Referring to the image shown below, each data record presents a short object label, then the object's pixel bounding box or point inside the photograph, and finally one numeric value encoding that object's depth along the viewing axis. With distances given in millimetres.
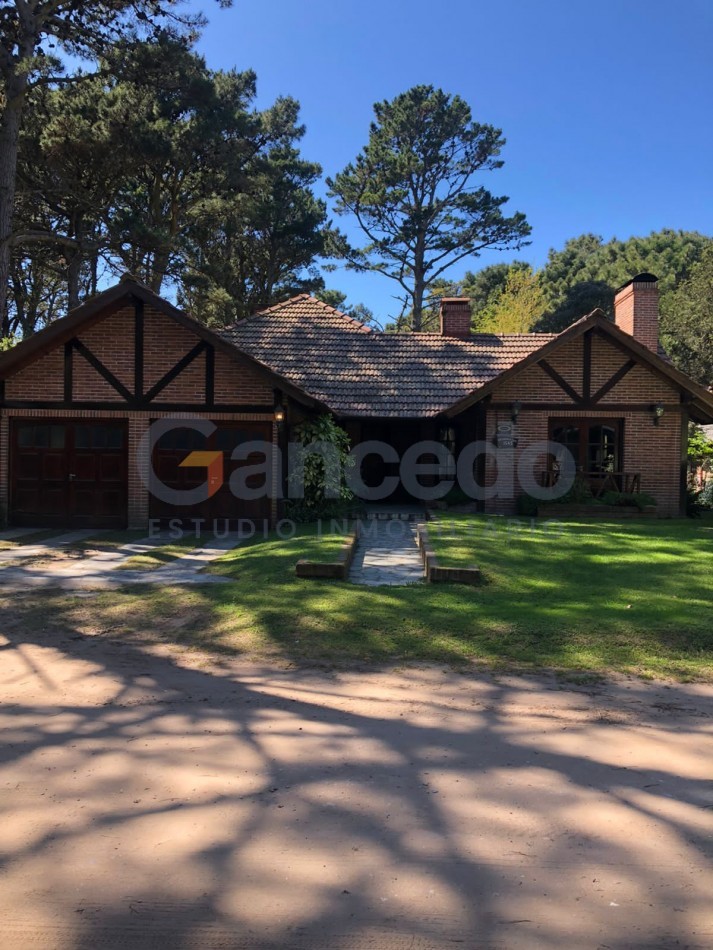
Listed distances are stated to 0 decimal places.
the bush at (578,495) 15711
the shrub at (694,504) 16547
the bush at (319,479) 14711
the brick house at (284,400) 14547
